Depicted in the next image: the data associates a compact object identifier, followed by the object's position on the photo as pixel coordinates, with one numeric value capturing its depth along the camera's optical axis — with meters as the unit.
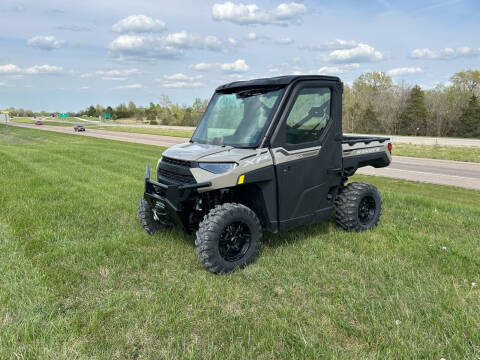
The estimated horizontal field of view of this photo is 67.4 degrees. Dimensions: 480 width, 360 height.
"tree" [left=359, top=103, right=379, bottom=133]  54.06
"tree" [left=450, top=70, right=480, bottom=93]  56.03
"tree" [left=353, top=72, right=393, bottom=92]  59.91
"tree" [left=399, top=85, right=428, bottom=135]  52.94
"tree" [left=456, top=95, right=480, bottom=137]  47.56
